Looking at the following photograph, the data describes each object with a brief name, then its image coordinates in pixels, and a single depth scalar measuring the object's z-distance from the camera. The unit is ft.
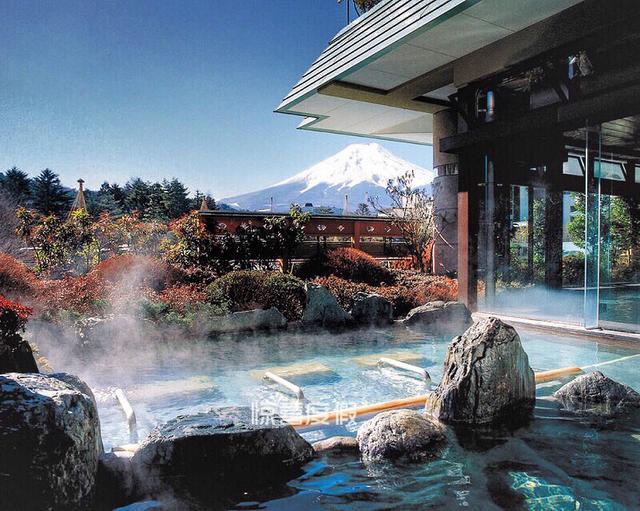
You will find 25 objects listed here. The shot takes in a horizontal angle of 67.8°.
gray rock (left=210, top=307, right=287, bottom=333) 25.08
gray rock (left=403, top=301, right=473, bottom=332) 26.48
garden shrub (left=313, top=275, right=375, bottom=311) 30.17
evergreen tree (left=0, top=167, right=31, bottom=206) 73.74
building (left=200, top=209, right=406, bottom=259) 34.75
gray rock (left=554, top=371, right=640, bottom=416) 13.10
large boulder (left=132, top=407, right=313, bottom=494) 9.36
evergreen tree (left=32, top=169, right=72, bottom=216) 84.07
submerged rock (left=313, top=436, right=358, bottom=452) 10.71
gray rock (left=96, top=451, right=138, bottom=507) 8.75
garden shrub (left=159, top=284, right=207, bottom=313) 25.17
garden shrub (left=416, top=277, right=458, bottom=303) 31.31
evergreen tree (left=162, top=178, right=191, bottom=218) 95.40
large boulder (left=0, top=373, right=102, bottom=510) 7.59
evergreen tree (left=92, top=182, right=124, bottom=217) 86.48
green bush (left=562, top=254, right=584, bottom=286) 22.30
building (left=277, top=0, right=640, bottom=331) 20.36
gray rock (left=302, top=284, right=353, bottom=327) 27.27
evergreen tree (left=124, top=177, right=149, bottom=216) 95.76
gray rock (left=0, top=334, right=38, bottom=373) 14.76
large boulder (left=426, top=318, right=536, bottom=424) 12.20
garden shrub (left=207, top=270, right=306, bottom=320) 27.04
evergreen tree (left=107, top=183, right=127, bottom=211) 102.18
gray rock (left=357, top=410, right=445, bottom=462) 10.34
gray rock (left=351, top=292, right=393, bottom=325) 28.22
